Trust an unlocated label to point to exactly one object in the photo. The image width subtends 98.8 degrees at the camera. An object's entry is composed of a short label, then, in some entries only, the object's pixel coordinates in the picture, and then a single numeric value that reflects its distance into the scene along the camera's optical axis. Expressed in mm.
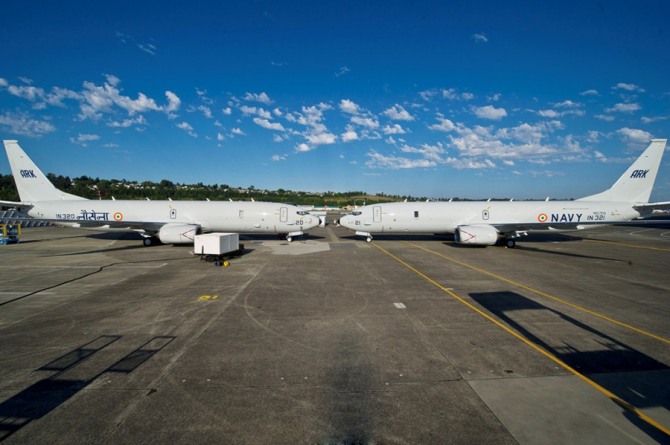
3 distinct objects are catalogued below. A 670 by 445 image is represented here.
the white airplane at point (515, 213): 28219
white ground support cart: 19250
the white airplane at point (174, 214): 27930
